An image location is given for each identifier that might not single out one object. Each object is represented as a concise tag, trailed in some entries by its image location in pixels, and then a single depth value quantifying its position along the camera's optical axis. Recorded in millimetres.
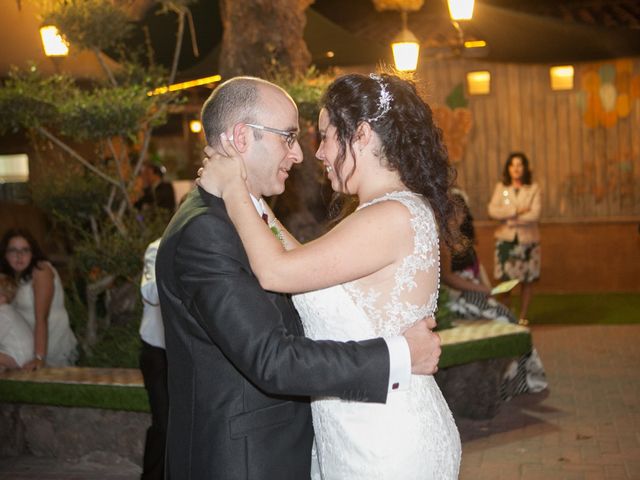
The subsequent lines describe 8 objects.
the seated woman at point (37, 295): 6605
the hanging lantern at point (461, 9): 9516
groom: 2330
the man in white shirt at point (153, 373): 4934
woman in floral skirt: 10453
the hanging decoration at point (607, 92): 14117
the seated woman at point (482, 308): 7488
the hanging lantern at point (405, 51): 9656
